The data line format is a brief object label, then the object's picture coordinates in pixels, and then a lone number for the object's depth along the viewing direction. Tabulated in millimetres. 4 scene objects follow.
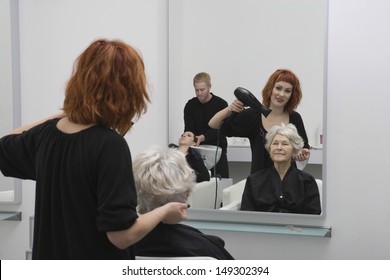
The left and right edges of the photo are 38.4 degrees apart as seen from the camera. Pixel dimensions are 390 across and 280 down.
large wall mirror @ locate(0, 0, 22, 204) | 2809
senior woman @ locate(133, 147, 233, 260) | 1672
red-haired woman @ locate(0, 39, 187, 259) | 1354
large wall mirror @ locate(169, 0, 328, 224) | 2434
